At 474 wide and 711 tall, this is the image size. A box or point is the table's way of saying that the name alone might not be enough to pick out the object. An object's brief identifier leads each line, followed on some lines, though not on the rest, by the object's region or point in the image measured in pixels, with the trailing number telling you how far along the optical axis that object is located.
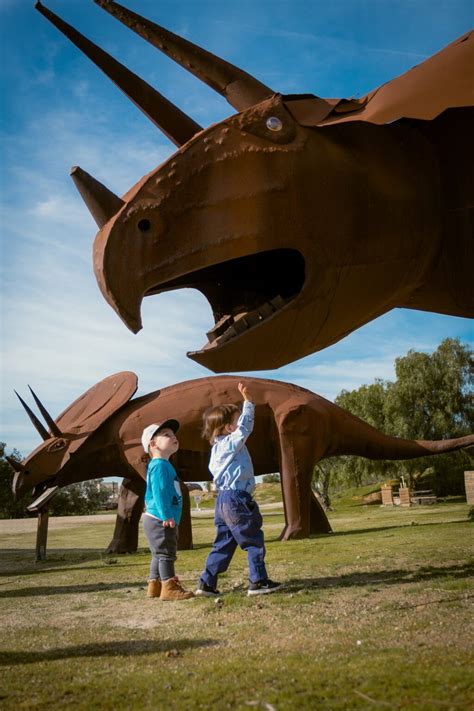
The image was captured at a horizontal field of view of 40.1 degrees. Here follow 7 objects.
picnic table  21.69
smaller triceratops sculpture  8.98
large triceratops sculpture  2.56
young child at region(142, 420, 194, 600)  4.61
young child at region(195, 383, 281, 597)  4.28
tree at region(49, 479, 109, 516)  36.16
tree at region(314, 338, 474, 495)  26.31
